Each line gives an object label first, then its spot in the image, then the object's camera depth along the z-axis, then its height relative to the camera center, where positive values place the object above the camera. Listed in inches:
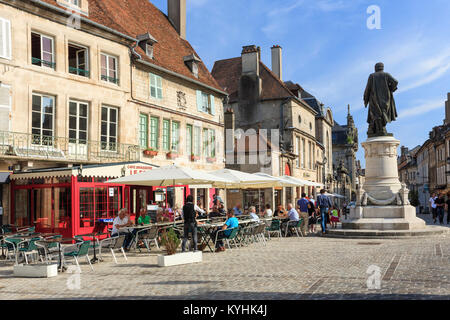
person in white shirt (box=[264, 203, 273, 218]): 704.4 -38.8
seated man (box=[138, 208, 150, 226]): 536.7 -35.1
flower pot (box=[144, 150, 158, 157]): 824.3 +61.2
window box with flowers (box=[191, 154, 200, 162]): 954.6 +59.9
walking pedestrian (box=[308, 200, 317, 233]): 716.7 -47.8
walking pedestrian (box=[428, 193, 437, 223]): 965.2 -50.8
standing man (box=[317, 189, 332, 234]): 662.3 -27.0
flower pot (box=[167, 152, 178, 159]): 883.1 +60.4
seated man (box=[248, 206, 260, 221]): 595.2 -35.0
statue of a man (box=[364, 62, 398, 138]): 665.0 +117.4
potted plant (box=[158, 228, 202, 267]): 381.4 -55.8
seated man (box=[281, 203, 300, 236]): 642.2 -42.9
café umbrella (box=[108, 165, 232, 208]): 485.1 +12.2
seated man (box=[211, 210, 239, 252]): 482.0 -46.7
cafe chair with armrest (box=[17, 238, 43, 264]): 388.8 -48.2
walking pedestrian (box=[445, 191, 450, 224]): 942.4 -58.1
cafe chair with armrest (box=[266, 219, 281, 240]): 613.9 -52.1
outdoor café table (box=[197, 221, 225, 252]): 487.4 -46.0
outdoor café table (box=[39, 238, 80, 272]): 354.9 -41.1
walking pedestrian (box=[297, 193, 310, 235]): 676.7 -39.9
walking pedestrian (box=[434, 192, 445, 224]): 906.1 -44.8
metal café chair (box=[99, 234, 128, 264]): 399.5 -46.7
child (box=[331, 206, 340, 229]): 754.2 -49.9
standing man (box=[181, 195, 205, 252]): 443.5 -30.9
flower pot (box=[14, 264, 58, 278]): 343.6 -58.8
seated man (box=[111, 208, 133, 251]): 467.5 -34.4
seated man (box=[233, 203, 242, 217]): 704.0 -36.8
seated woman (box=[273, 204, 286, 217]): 694.5 -38.7
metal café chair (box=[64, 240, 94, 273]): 354.3 -45.9
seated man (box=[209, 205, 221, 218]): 662.1 -38.0
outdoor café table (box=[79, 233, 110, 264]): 417.8 -62.9
